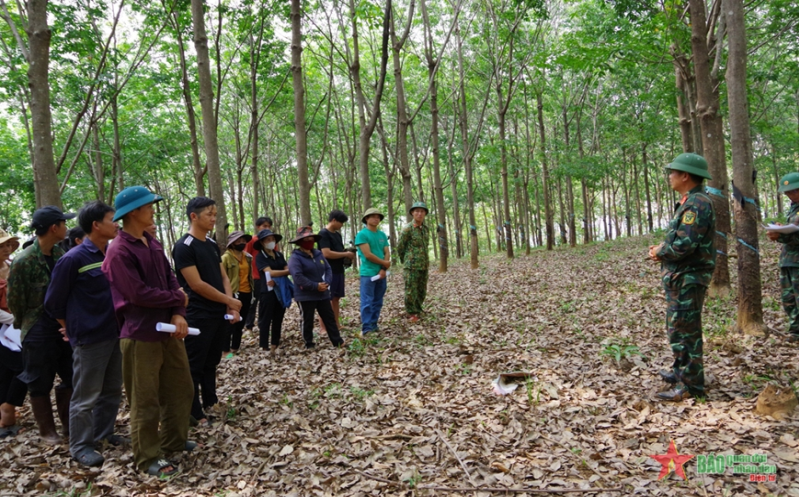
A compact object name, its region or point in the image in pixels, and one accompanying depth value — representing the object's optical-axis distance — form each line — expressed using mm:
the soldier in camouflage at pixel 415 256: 8000
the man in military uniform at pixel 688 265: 3828
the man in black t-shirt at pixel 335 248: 7648
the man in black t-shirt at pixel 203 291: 4059
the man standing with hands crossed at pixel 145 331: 3277
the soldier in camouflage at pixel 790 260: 5297
